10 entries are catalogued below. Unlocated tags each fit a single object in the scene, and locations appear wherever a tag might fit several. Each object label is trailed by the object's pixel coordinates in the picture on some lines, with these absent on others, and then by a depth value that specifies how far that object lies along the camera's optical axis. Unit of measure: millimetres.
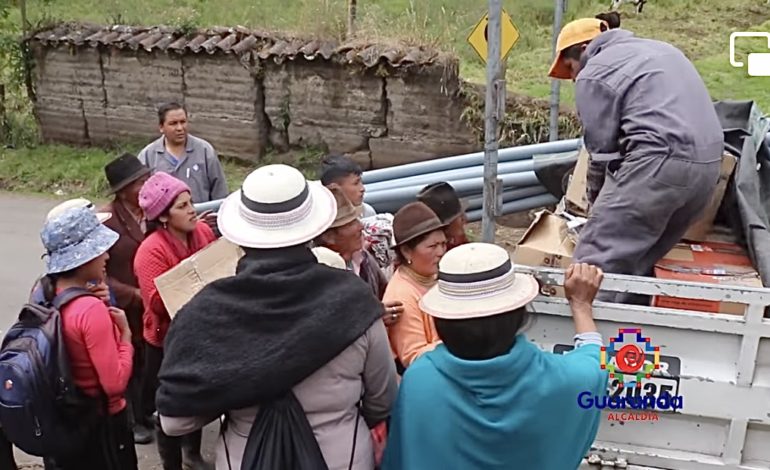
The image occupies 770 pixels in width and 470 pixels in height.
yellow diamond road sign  5328
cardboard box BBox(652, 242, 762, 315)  2900
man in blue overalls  3346
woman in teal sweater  2111
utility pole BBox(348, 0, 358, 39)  9344
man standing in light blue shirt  5055
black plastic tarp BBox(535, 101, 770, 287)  3332
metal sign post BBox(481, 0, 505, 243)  4465
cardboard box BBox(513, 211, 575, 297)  3705
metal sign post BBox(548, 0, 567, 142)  7035
